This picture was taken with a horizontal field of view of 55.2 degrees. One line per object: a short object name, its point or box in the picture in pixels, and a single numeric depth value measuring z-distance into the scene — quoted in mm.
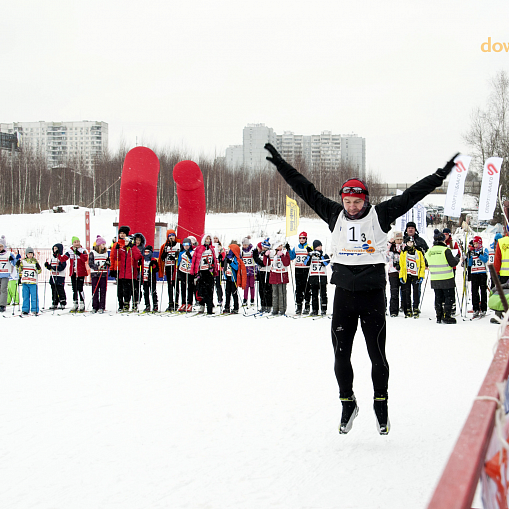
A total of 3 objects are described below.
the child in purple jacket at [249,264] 13422
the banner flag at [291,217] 17297
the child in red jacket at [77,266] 12242
